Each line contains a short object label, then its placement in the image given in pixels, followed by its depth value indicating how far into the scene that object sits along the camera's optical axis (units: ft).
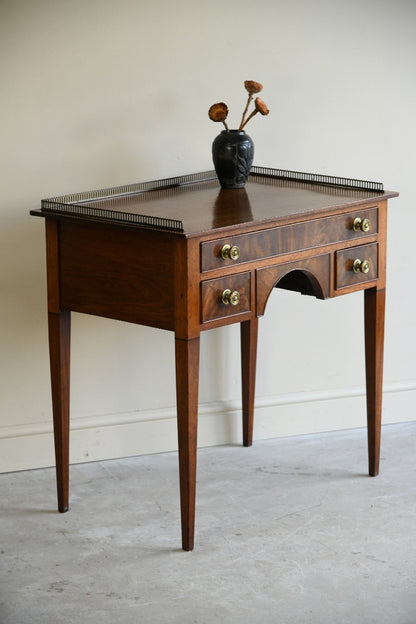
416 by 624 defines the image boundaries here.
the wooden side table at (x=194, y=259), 9.20
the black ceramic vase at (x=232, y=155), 10.50
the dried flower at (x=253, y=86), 10.83
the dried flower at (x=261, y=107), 10.76
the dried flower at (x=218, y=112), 10.71
